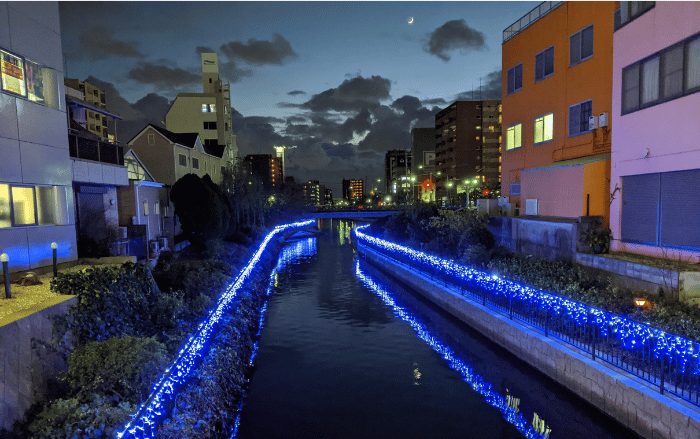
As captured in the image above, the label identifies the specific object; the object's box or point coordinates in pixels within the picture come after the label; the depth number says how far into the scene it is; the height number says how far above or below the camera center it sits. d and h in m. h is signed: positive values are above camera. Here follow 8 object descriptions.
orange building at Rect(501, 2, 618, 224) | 17.50 +4.47
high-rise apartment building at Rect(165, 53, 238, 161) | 58.62 +12.71
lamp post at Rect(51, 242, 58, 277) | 10.21 -1.40
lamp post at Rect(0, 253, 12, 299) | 7.94 -1.44
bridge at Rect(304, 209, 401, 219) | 75.88 -2.91
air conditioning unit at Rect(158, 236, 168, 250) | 22.72 -2.28
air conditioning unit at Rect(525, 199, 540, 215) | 20.17 -0.66
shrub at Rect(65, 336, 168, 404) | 6.38 -2.73
